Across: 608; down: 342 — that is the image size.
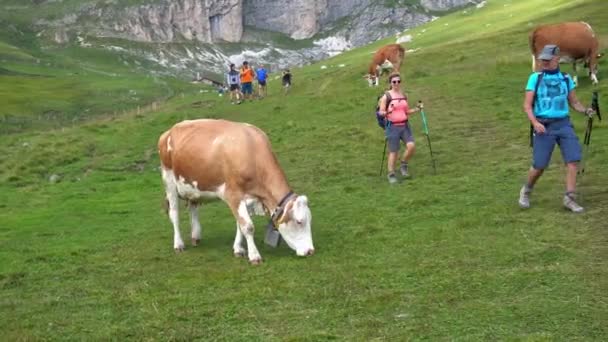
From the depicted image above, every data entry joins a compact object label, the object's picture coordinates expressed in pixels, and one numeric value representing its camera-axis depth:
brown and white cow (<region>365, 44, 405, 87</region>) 43.94
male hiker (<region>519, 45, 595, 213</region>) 12.66
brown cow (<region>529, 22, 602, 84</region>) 28.77
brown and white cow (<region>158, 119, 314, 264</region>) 12.21
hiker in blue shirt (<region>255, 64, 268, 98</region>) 44.81
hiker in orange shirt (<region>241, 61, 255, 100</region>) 42.88
